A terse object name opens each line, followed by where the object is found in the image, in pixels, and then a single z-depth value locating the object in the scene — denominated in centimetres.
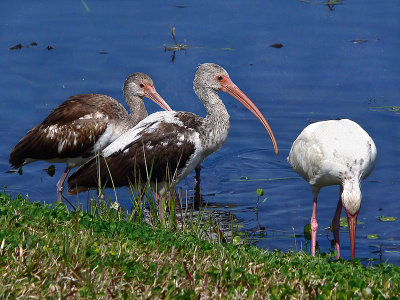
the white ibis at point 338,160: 1669
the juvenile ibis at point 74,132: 2041
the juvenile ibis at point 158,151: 1841
